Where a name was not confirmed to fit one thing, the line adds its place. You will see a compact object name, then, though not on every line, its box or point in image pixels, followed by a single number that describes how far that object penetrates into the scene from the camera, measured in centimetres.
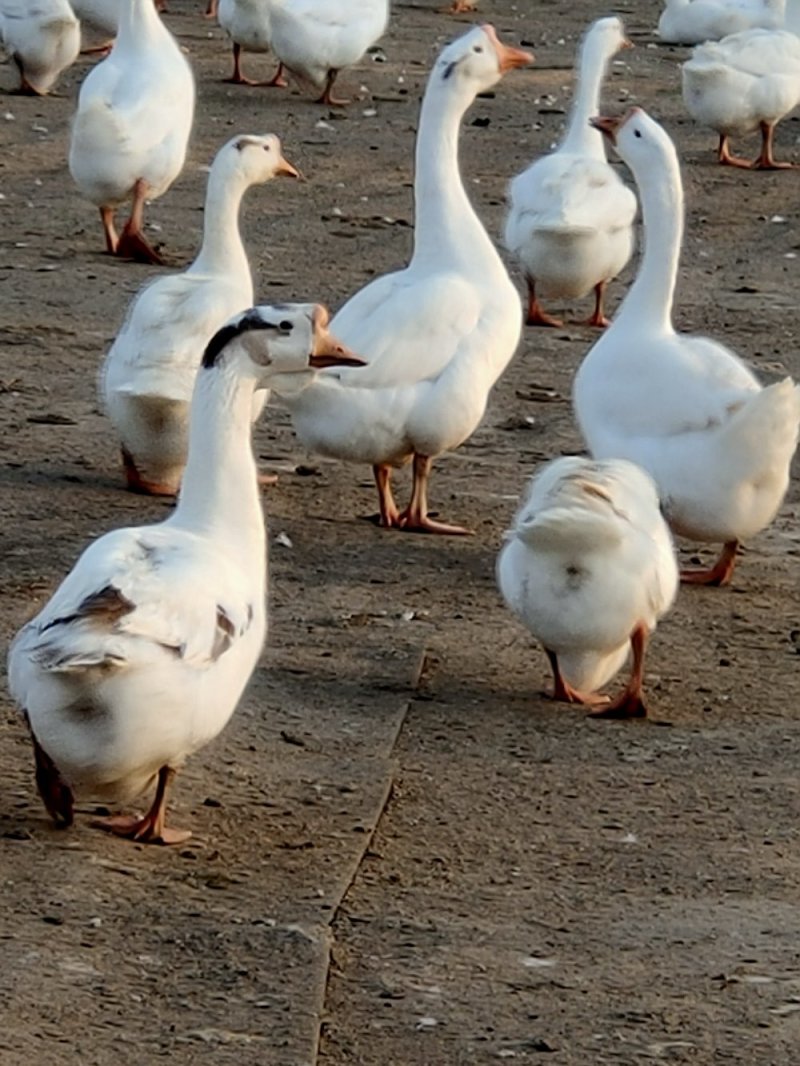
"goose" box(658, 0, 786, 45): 1850
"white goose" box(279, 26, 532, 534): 841
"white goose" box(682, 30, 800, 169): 1523
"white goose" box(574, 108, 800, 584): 778
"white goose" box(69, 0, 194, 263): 1233
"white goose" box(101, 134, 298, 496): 859
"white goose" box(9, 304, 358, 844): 541
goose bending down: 675
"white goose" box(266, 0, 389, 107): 1647
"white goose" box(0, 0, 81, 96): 1623
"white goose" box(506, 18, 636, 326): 1124
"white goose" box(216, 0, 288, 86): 1714
